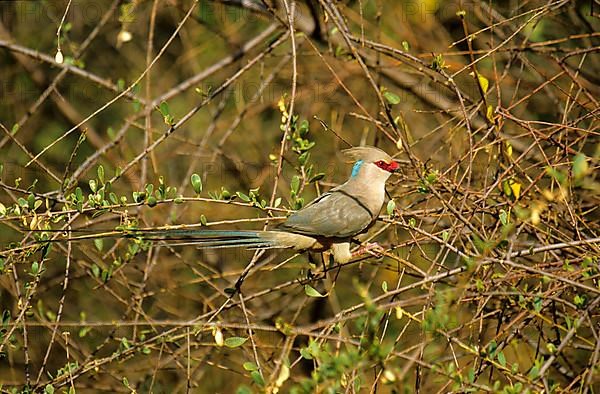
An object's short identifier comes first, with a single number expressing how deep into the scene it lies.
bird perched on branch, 6.22
